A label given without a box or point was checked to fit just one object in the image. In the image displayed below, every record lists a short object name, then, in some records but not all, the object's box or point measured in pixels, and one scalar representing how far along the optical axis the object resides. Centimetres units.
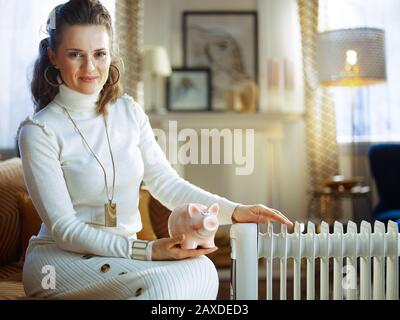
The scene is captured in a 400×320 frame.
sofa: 158
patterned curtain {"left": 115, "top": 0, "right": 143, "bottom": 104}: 381
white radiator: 103
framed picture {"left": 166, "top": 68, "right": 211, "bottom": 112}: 380
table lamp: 356
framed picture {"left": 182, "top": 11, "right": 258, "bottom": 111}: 385
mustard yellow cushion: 165
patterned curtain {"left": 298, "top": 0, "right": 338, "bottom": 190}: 378
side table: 332
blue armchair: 280
